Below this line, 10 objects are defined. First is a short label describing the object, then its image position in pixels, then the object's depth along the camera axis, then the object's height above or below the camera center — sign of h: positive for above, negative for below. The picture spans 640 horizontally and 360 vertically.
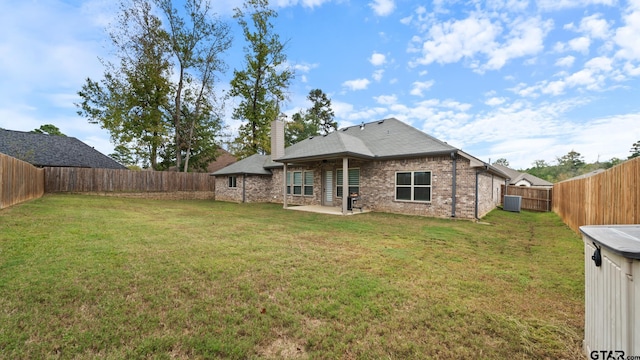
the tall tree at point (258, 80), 21.53 +9.22
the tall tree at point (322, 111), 34.50 +9.88
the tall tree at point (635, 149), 33.48 +4.51
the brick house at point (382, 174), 9.97 +0.31
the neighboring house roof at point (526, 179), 32.89 +0.25
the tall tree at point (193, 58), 20.54 +10.81
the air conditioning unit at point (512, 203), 13.66 -1.25
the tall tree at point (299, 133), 31.84 +6.17
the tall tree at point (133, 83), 19.28 +7.96
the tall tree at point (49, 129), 32.77 +6.79
